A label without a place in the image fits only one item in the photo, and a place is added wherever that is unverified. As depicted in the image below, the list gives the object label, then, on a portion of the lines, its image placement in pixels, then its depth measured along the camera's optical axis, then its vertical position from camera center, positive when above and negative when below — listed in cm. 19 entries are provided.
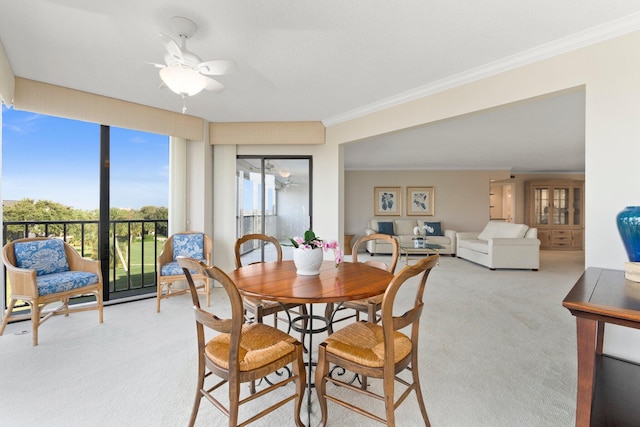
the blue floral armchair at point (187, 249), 355 -52
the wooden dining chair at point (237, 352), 124 -70
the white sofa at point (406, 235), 738 -66
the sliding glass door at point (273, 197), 461 +22
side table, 111 -59
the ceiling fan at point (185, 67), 194 +102
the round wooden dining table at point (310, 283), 144 -43
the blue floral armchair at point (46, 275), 251 -64
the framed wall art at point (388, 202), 860 +26
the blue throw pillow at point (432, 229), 779 -50
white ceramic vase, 188 -33
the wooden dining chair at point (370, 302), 193 -63
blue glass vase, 152 -10
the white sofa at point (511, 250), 558 -78
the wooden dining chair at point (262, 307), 196 -70
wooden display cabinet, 847 -6
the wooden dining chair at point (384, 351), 127 -71
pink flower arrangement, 188 -22
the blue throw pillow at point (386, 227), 794 -46
